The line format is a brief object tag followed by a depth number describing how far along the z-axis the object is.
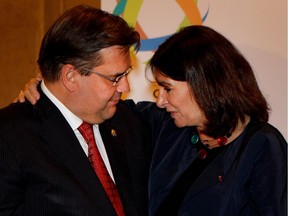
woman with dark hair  1.74
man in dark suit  1.64
